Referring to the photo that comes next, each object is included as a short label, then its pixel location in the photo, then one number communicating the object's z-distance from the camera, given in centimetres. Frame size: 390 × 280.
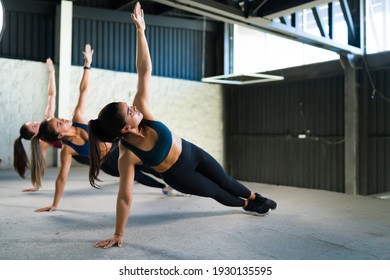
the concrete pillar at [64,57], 808
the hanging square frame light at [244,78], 854
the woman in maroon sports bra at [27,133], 380
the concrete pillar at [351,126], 645
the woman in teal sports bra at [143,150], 221
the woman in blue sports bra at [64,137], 319
